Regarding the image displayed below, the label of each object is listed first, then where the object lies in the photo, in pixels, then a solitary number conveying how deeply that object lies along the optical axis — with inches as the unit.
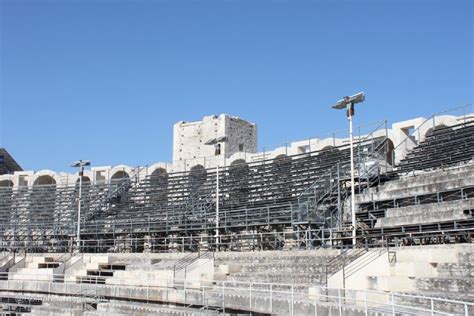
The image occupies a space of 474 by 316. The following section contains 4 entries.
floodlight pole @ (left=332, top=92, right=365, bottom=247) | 782.5
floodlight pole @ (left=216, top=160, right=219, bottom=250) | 1029.8
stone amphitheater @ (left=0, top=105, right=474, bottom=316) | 562.9
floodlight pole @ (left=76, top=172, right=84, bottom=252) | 1226.6
